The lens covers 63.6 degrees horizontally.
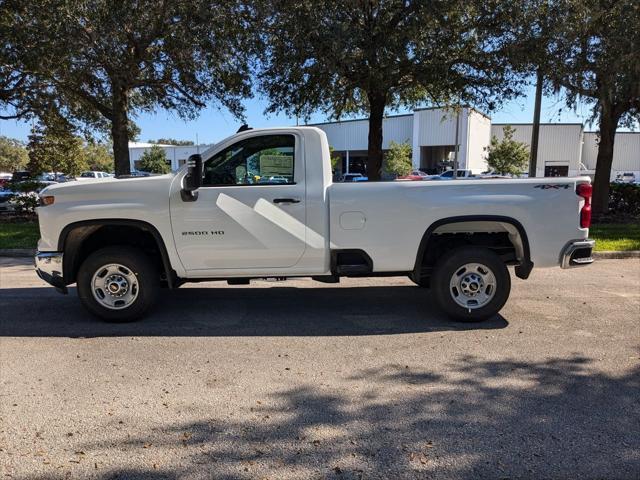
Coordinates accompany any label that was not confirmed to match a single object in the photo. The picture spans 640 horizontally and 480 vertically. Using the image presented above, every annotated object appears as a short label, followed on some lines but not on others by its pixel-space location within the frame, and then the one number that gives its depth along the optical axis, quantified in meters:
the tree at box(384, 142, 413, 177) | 53.69
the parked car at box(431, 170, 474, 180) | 44.27
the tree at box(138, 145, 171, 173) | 66.31
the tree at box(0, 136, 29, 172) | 92.88
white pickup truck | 5.46
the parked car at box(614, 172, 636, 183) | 57.78
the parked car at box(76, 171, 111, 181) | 48.31
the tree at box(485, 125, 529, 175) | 43.44
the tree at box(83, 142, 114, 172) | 64.03
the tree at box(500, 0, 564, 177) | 11.09
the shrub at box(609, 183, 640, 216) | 17.20
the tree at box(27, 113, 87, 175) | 18.78
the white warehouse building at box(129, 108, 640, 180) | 57.59
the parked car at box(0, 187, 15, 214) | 17.03
